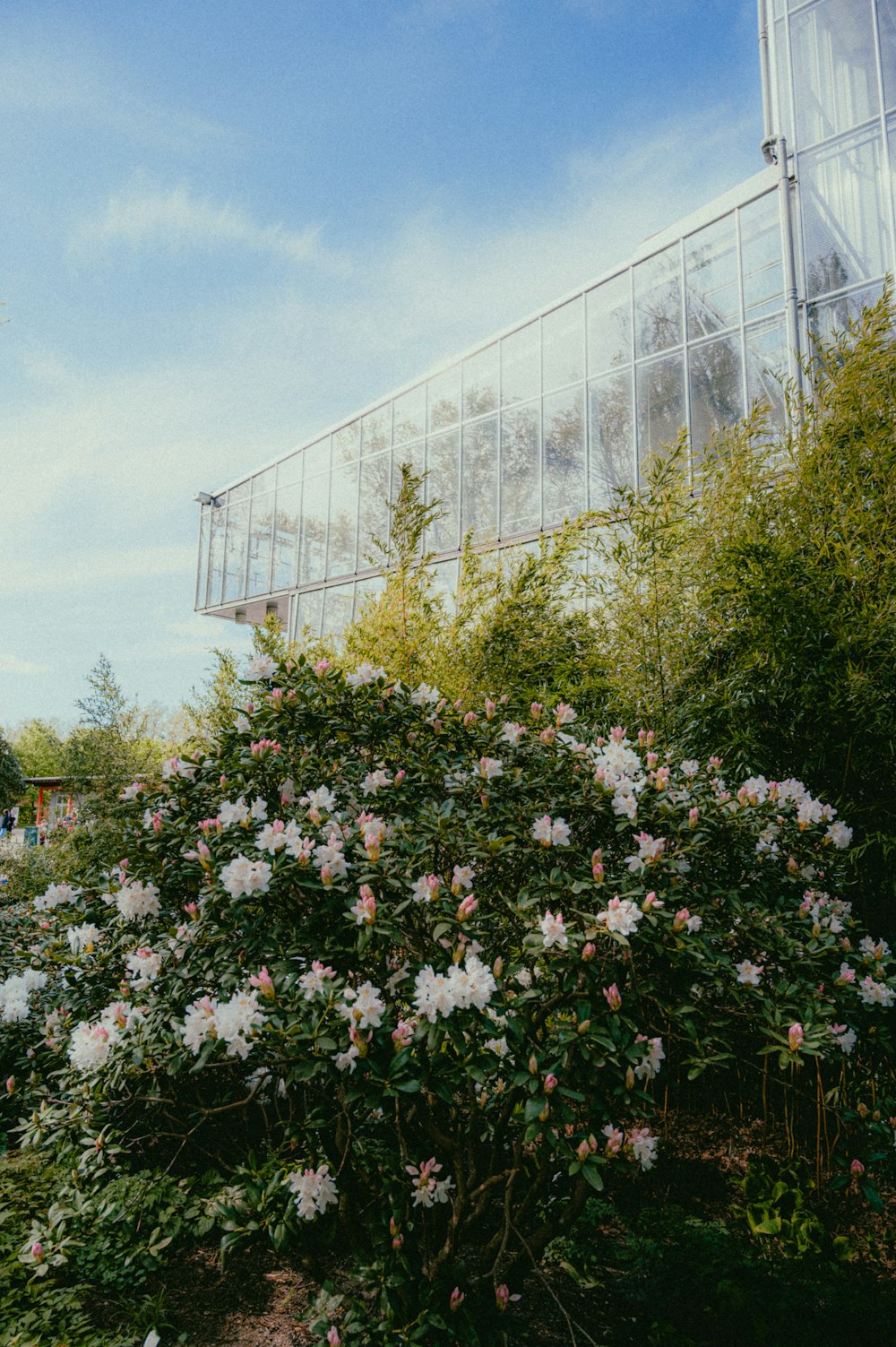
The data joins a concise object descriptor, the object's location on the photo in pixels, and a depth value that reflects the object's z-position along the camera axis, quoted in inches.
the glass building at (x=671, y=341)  303.3
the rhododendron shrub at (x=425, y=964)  72.0
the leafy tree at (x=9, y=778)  553.6
